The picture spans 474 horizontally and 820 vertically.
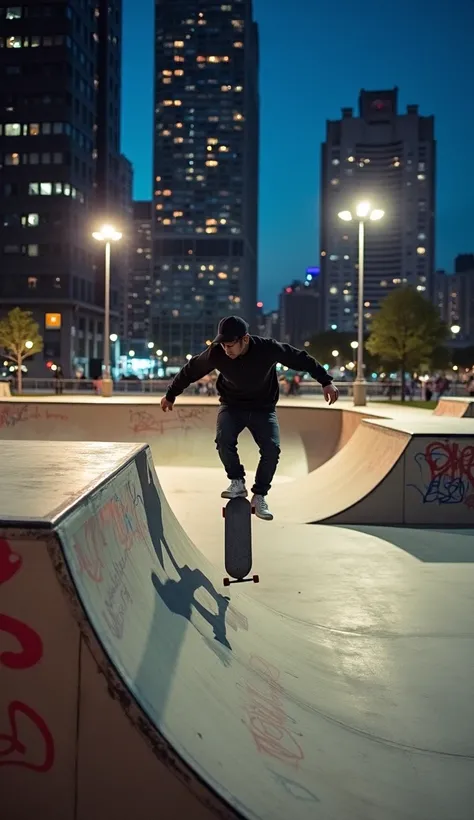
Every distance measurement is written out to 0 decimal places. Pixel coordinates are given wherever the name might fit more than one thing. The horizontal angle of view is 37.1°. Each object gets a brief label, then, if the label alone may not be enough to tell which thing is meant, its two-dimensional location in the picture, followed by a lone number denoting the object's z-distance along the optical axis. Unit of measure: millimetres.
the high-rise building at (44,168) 80750
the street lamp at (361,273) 23344
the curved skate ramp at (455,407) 17516
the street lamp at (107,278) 28078
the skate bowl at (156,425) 17812
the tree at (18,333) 49188
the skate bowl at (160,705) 2436
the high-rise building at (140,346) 173750
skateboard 5148
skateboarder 5387
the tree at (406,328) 43250
